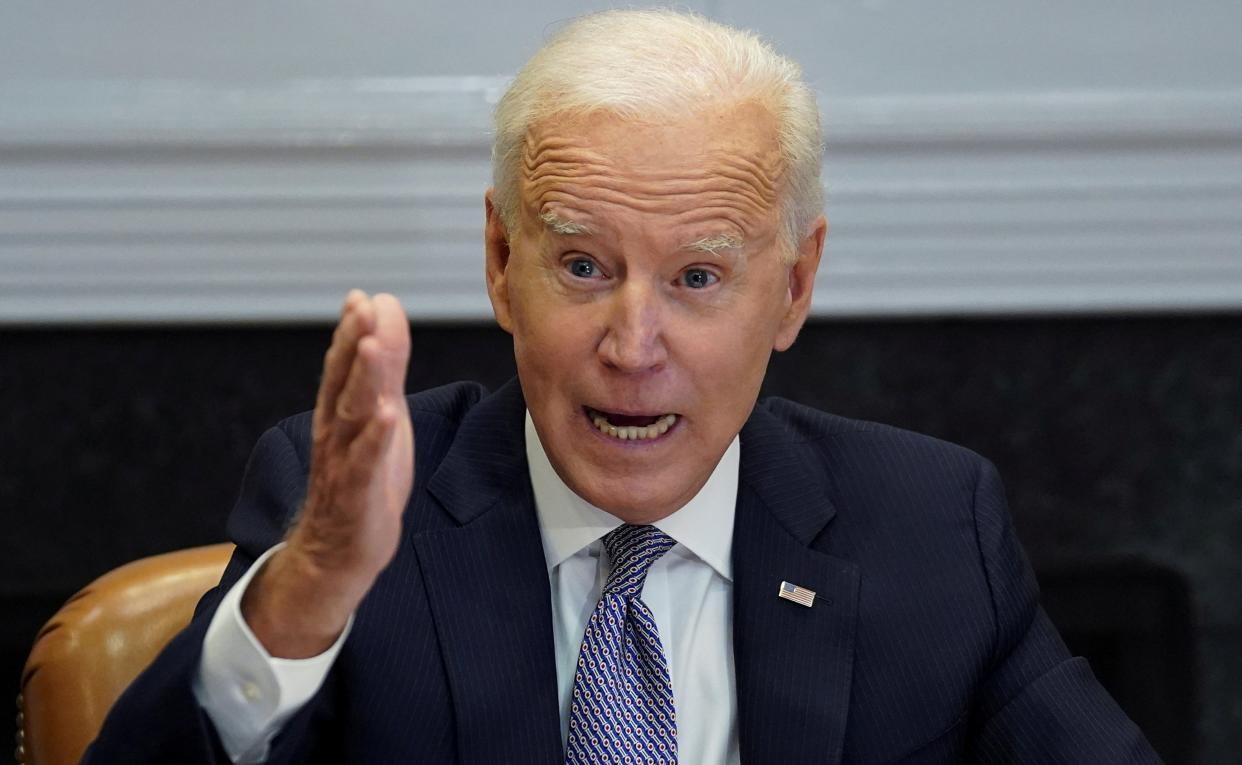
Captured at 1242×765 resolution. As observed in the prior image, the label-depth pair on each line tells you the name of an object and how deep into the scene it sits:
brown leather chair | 4.31
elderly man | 4.21
